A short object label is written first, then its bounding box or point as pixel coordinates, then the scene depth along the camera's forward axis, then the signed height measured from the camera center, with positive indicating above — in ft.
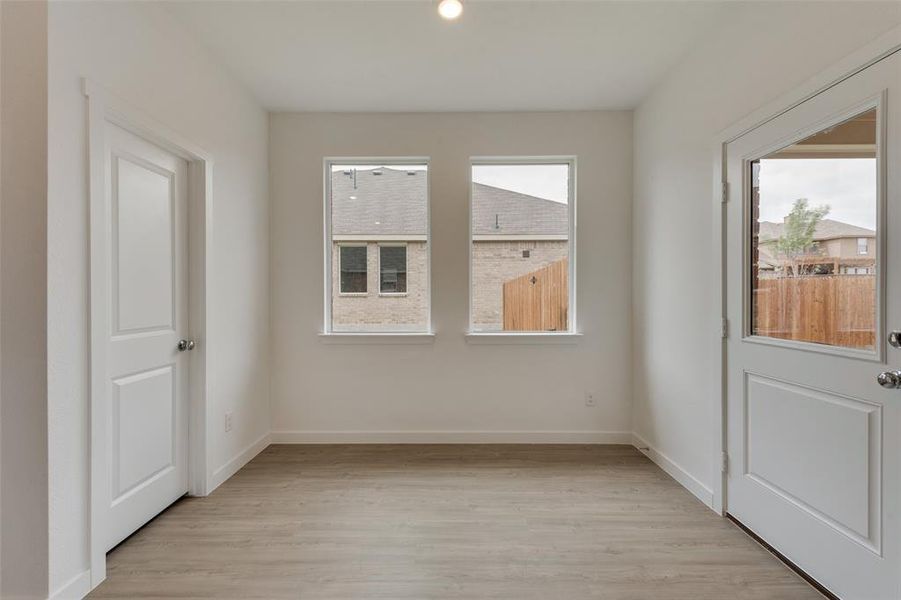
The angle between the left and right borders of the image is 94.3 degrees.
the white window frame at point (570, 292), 11.18 +0.17
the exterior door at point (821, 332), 4.84 -0.48
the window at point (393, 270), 11.46 +0.79
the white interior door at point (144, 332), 6.43 -0.55
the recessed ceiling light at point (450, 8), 6.76 +4.75
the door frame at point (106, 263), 5.67 +0.48
